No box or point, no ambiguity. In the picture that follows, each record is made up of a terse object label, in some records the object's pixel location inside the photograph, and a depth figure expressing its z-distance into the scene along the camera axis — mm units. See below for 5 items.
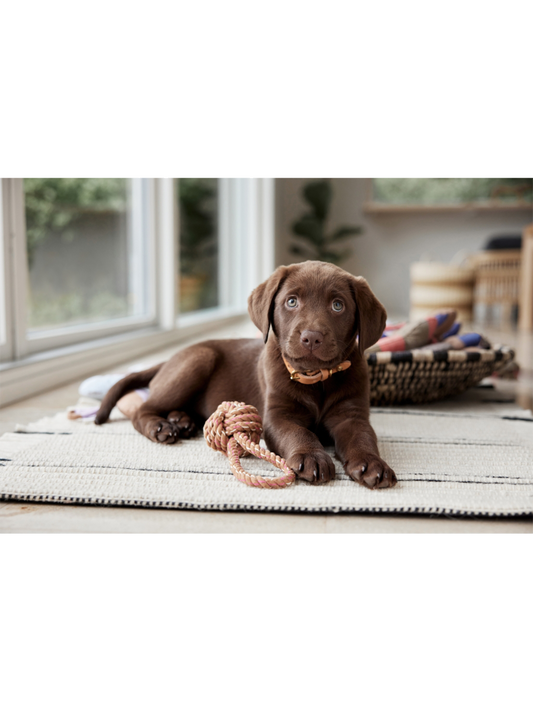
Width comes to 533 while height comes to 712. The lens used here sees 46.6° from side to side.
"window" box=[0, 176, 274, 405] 3078
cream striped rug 1483
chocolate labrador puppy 1690
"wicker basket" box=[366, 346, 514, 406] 2521
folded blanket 2715
